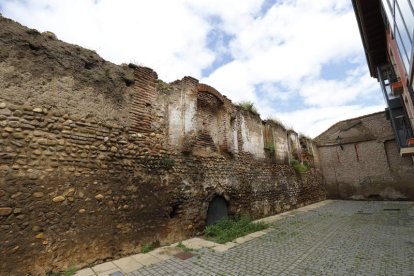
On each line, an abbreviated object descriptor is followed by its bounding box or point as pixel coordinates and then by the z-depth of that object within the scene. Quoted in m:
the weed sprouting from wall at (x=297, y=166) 12.01
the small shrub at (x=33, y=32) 4.26
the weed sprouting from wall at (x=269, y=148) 10.33
